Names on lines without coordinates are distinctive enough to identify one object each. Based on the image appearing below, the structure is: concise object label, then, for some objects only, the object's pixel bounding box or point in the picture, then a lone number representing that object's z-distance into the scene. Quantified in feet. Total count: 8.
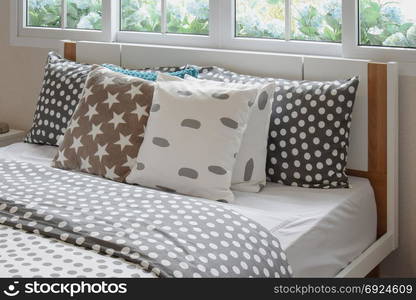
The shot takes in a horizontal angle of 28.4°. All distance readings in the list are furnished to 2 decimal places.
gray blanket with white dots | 6.97
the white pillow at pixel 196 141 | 9.00
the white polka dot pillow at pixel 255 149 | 9.37
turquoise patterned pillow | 10.47
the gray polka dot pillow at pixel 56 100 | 11.15
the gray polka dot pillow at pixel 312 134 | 9.41
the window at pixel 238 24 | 9.86
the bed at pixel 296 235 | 6.77
